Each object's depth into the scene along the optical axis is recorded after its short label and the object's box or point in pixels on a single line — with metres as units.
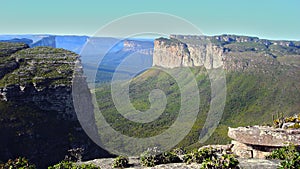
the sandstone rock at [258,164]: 24.93
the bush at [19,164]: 33.09
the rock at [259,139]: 29.52
